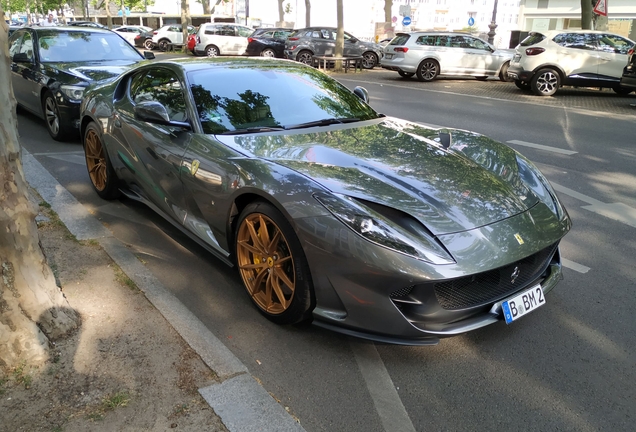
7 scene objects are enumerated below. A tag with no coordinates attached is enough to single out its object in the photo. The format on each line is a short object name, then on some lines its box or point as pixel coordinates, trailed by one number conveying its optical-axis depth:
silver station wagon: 17.81
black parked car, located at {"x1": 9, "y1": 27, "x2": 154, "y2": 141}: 7.39
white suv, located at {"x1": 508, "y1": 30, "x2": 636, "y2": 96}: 13.92
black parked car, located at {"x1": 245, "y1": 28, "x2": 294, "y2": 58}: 26.52
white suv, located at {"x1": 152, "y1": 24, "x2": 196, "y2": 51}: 37.03
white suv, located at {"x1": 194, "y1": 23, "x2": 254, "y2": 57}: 27.83
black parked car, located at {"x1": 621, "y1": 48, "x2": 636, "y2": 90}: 12.36
